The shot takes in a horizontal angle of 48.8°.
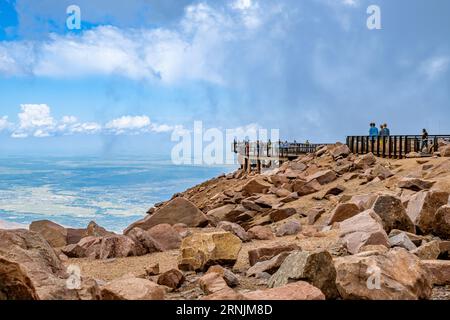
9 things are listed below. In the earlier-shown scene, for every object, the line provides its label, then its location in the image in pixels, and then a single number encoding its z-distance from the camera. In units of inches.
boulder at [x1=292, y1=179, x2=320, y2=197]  743.1
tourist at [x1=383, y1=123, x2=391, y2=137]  1019.3
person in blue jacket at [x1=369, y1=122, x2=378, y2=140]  1037.8
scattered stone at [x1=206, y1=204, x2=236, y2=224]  680.4
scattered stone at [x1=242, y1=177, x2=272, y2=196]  860.0
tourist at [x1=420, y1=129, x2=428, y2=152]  986.0
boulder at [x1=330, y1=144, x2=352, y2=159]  1044.7
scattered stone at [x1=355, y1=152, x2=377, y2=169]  853.8
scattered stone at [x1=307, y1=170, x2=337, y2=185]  797.9
